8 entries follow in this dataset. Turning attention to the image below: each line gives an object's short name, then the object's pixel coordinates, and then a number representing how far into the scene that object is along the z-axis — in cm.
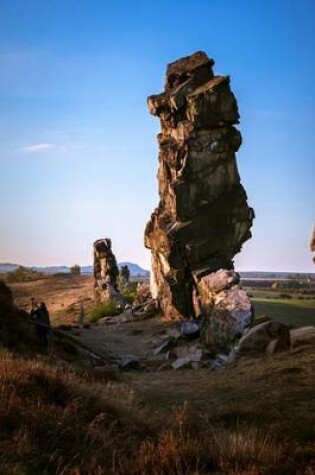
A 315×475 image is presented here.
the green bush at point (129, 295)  5533
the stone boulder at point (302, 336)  2148
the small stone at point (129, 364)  2427
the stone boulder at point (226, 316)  2823
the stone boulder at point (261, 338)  2189
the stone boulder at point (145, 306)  4572
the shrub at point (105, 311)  4931
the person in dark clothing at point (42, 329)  2235
